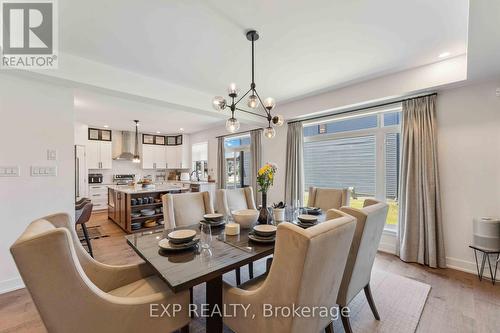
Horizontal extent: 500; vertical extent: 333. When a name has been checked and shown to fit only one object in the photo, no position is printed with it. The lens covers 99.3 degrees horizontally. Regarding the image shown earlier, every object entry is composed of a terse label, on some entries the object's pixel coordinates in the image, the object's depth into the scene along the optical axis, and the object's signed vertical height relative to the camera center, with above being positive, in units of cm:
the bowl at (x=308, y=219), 200 -51
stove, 706 -46
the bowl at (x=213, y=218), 214 -53
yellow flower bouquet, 211 -13
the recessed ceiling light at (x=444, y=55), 248 +130
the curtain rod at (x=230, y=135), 568 +88
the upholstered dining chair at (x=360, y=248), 149 -62
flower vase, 211 -49
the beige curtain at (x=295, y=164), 432 +2
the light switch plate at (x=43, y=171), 250 -6
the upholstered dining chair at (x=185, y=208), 229 -49
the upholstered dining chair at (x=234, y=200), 283 -50
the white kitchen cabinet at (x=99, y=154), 648 +35
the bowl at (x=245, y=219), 202 -51
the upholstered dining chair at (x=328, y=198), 283 -46
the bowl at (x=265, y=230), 167 -53
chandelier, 212 +66
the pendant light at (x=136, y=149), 613 +49
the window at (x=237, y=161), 588 +12
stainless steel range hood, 711 +68
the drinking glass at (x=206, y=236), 154 -51
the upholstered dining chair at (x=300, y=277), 98 -57
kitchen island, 435 -90
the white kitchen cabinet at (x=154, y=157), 749 +31
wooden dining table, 115 -60
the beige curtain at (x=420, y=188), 285 -33
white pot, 225 -53
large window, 343 +18
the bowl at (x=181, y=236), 150 -54
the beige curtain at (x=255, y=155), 509 +25
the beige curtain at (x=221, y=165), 628 +1
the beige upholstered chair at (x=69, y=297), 91 -63
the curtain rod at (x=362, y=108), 309 +95
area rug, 180 -138
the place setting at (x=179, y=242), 146 -56
